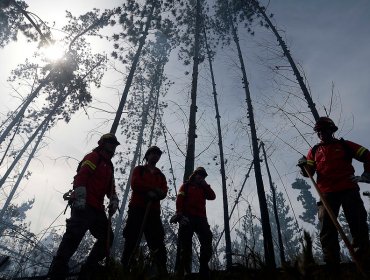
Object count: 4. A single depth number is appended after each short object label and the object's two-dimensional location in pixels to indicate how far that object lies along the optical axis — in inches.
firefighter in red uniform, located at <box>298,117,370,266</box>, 155.0
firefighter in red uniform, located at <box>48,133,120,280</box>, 142.8
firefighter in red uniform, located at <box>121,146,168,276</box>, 178.7
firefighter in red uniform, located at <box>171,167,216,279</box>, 199.1
